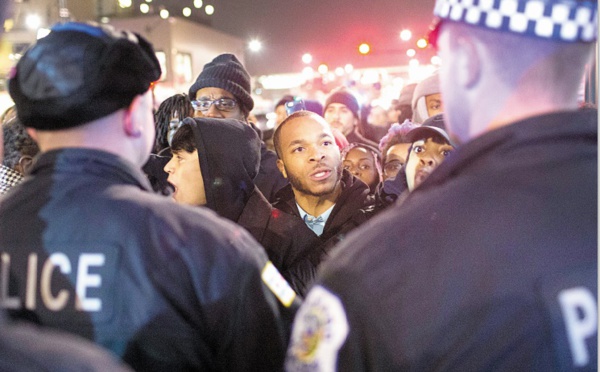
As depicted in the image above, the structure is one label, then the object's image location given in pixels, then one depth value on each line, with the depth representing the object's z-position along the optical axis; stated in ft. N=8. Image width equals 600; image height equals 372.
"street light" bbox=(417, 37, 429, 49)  44.78
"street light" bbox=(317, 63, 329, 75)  66.90
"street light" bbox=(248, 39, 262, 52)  144.77
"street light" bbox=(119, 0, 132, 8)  98.94
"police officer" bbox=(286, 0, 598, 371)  4.96
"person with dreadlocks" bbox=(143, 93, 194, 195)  13.76
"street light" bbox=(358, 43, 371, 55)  49.83
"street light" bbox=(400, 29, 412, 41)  55.96
